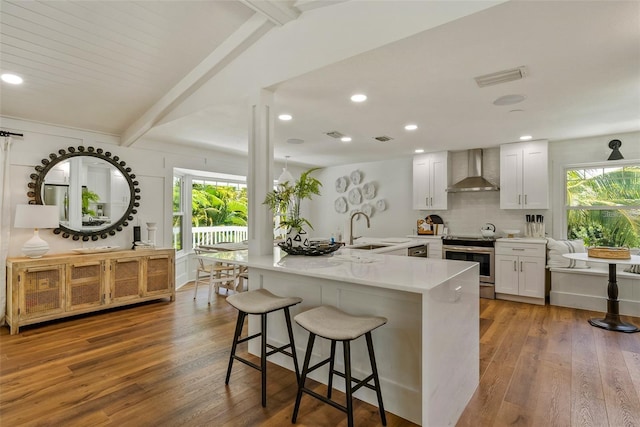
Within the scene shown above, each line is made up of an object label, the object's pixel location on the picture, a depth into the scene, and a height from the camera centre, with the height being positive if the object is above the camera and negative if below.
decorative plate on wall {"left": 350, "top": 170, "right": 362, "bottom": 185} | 6.90 +0.86
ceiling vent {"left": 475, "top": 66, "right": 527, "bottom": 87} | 2.49 +1.11
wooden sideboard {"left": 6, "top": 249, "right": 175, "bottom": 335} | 3.45 -0.79
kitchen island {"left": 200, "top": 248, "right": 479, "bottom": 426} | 1.73 -0.63
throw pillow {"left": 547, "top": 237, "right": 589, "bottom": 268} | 4.34 -0.45
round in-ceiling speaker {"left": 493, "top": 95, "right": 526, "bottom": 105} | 3.03 +1.12
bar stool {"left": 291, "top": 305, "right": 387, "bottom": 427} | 1.74 -0.62
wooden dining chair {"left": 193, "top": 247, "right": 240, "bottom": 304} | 4.68 -0.88
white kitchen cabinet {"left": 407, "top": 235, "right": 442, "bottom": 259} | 5.22 -0.47
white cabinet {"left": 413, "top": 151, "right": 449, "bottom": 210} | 5.57 +0.64
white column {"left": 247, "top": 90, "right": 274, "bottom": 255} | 2.80 +0.41
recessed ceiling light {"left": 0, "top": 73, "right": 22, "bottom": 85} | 2.94 +1.26
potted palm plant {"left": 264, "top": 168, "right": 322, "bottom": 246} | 2.73 +0.11
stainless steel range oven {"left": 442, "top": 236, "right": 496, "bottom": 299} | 4.80 -0.55
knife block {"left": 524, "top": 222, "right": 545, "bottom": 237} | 4.89 -0.18
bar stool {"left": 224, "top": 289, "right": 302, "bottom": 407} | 2.13 -0.60
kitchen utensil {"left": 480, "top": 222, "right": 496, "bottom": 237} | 5.14 -0.20
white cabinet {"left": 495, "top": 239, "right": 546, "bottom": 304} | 4.46 -0.72
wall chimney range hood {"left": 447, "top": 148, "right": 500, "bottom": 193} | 5.11 +0.59
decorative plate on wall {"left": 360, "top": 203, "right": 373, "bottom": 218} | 6.76 +0.17
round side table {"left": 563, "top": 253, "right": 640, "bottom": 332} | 3.42 -0.98
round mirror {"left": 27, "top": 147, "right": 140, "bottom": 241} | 4.00 +0.33
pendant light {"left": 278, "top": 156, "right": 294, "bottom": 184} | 3.86 +0.48
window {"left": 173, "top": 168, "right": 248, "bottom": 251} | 5.91 +0.16
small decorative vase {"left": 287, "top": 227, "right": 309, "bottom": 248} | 2.88 -0.19
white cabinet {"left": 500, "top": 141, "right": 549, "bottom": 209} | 4.71 +0.62
